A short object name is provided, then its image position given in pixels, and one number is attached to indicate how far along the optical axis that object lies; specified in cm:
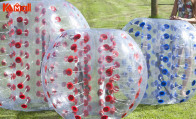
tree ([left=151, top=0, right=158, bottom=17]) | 1285
